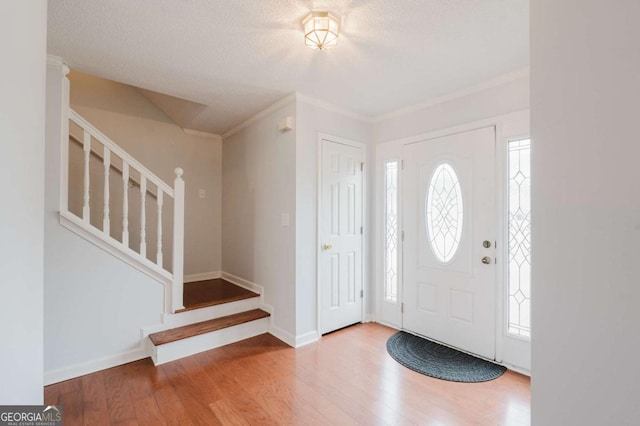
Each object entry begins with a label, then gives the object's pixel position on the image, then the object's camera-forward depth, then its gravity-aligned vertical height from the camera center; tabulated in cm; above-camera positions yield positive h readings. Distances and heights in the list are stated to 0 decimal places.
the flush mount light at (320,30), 167 +114
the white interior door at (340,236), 302 -24
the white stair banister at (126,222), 227 -8
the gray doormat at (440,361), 225 -128
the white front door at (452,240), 251 -25
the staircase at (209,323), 249 -110
